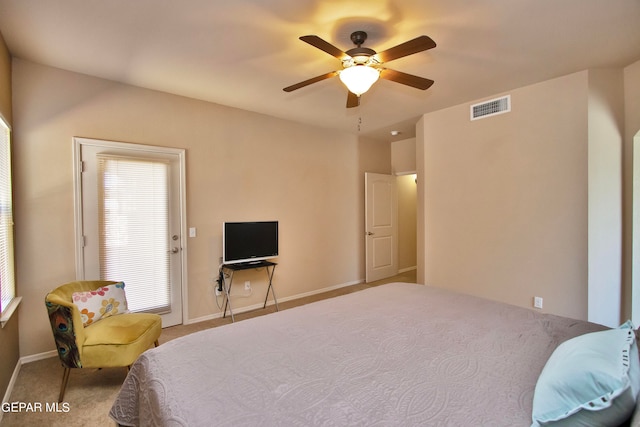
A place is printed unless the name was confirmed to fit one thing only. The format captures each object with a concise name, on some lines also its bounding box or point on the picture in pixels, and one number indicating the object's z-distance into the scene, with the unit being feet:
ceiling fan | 5.91
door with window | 9.61
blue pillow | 2.71
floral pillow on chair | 7.83
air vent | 10.94
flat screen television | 11.78
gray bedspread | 3.36
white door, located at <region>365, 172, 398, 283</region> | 17.34
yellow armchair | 6.90
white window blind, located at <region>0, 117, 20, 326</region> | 7.24
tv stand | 11.75
